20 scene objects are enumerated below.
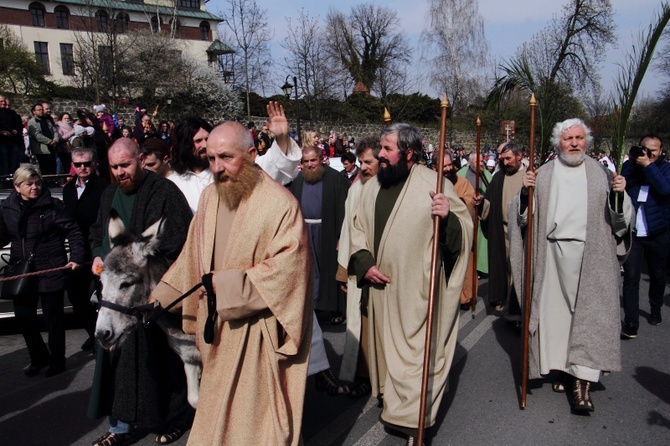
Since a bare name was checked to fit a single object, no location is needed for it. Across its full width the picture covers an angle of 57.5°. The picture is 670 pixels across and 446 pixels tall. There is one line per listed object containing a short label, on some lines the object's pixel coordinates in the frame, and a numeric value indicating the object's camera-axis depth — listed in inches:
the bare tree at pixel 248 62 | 1263.5
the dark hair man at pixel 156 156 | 195.8
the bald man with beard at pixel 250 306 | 122.2
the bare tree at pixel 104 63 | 1109.1
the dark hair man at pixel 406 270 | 166.4
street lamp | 848.3
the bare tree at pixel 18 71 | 1168.8
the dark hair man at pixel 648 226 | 263.3
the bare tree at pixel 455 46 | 1656.0
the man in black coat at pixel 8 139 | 494.9
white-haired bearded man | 187.5
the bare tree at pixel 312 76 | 1327.5
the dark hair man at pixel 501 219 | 305.9
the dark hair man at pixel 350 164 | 395.5
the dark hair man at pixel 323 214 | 291.4
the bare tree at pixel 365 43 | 1849.2
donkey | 139.3
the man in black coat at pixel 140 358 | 157.6
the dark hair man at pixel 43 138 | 526.9
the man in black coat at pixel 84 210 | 245.0
